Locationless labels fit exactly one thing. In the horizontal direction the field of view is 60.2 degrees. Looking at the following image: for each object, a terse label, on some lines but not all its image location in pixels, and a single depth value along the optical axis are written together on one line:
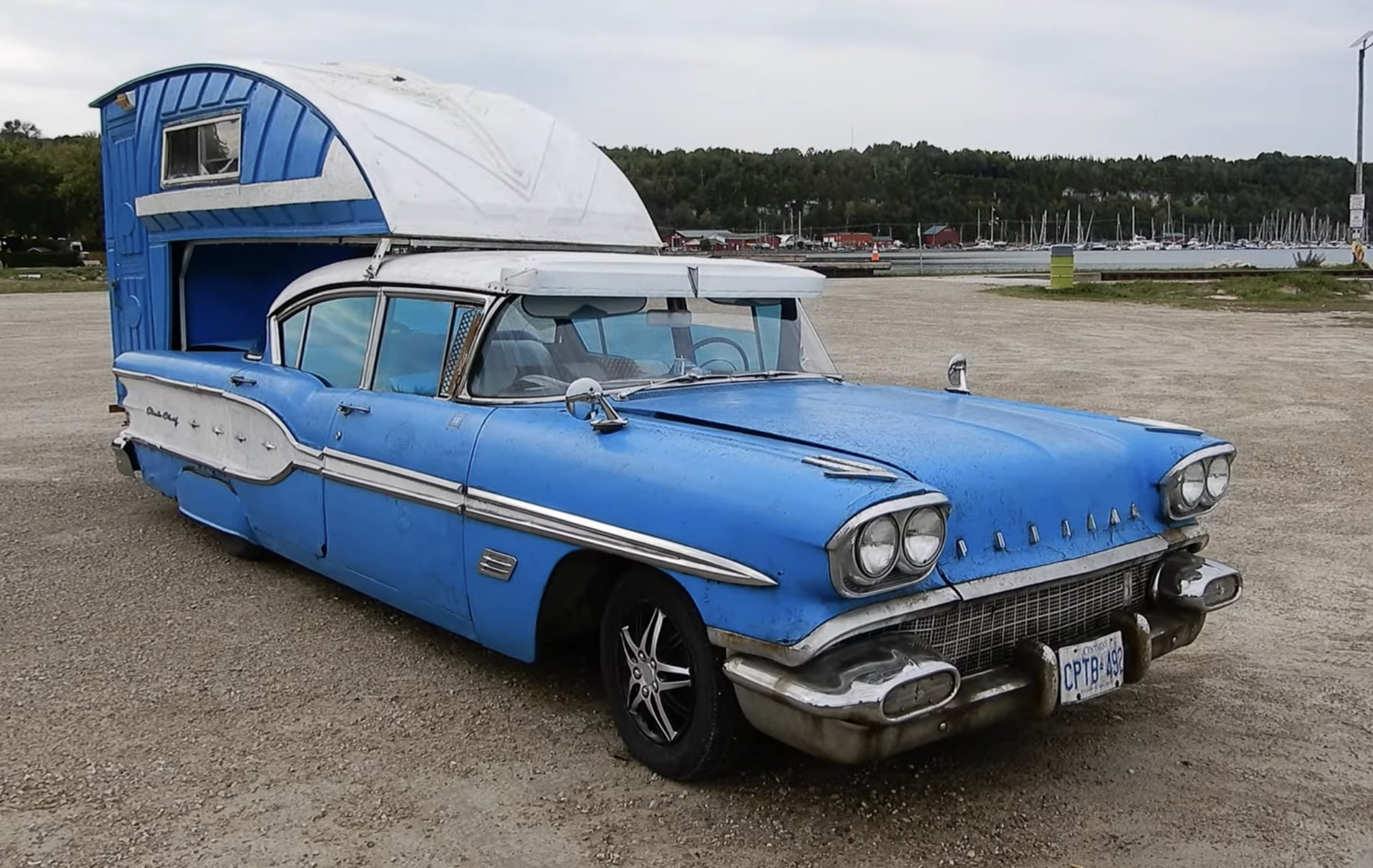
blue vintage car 3.12
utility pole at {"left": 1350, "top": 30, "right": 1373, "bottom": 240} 34.31
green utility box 31.59
